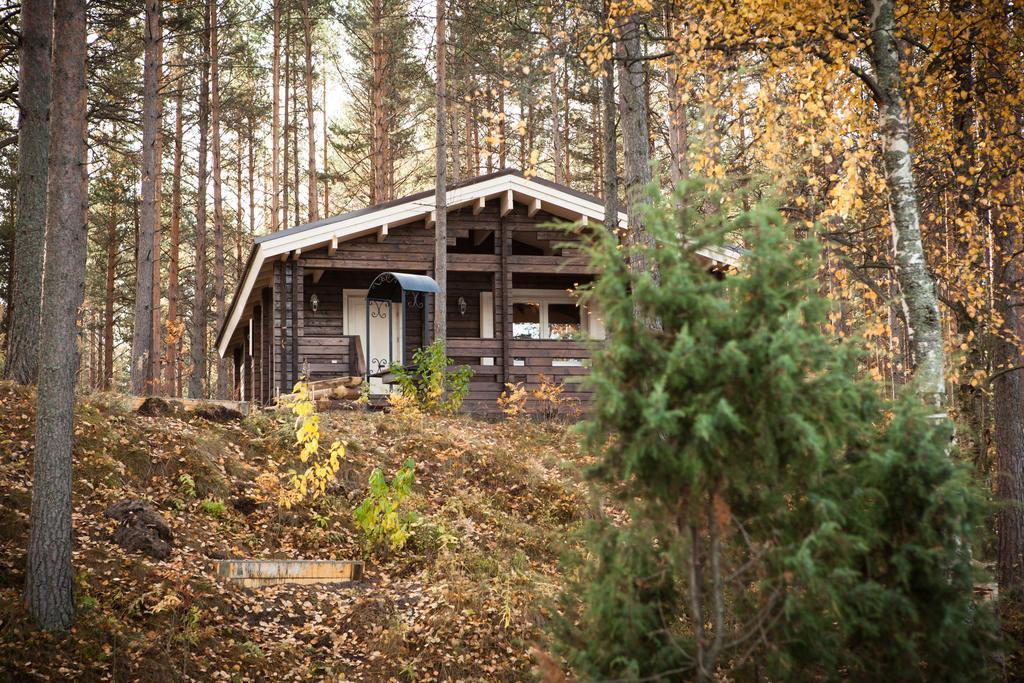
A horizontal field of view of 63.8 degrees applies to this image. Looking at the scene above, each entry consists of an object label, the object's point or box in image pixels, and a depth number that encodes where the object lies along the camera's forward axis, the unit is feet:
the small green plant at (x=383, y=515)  26.09
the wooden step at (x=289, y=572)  23.04
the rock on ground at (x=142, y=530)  22.49
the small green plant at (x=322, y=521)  27.45
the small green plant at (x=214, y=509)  26.35
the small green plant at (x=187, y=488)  26.91
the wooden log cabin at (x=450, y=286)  51.96
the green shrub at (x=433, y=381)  43.01
